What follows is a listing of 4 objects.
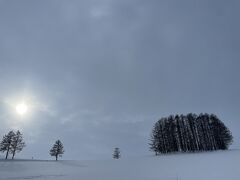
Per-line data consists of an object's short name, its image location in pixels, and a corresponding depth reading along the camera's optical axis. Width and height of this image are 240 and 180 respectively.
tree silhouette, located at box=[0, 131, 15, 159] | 68.26
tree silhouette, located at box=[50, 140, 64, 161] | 72.69
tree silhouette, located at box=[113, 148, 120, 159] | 93.30
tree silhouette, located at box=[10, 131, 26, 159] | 69.06
